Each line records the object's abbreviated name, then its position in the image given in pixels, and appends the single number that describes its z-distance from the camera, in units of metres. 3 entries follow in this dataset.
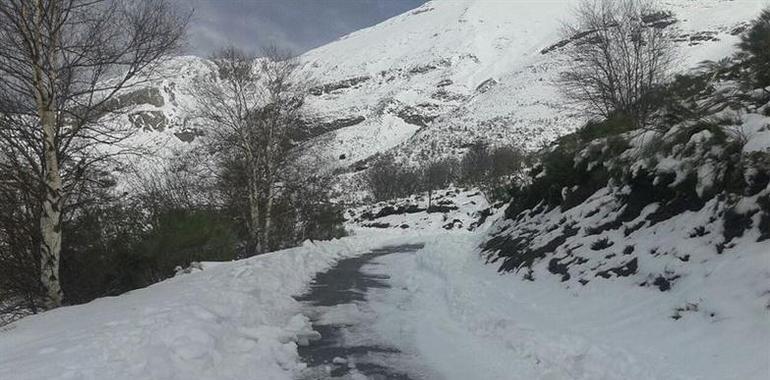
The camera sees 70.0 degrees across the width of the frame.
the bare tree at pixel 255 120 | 21.17
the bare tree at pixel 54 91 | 9.48
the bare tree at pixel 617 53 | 22.06
